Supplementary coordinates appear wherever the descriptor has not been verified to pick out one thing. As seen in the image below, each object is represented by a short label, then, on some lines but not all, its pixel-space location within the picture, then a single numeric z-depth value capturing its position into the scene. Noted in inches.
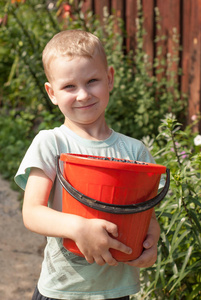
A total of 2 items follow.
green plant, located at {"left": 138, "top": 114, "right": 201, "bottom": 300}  80.4
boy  58.5
